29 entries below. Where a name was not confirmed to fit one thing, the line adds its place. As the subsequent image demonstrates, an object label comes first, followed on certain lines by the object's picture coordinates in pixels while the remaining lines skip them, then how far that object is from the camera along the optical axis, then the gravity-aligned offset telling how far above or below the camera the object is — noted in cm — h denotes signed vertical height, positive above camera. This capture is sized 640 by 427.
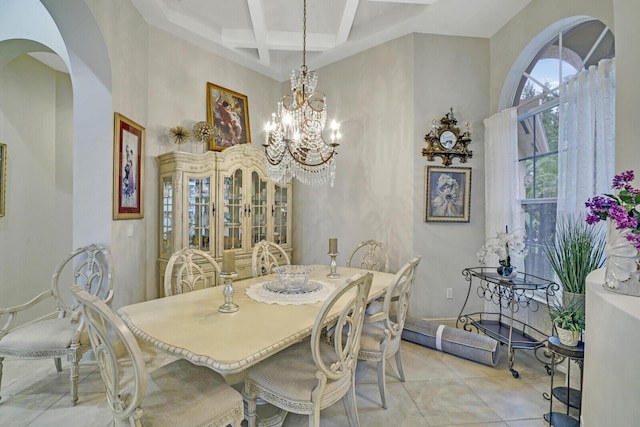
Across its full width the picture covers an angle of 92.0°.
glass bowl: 219 -48
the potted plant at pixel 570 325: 184 -68
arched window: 264 +88
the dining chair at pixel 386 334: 197 -86
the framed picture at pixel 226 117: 374 +119
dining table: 127 -58
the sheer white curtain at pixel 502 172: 311 +41
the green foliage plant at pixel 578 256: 198 -29
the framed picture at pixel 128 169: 261 +38
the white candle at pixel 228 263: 168 -28
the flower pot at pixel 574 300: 194 -56
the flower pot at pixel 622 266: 132 -24
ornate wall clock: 344 +79
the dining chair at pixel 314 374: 143 -83
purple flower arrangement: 127 +1
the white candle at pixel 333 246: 268 -30
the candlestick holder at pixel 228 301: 176 -52
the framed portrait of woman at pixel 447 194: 345 +20
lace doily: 195 -57
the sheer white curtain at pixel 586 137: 217 +56
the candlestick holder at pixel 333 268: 268 -50
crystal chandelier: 247 +67
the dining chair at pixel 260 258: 282 -45
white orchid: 269 -32
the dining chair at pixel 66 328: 203 -83
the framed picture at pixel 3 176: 299 +33
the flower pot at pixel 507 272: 272 -53
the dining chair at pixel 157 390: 115 -81
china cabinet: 316 +9
